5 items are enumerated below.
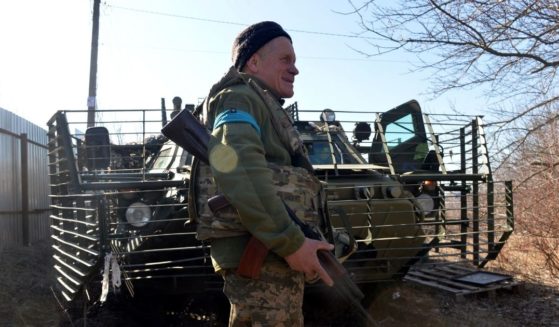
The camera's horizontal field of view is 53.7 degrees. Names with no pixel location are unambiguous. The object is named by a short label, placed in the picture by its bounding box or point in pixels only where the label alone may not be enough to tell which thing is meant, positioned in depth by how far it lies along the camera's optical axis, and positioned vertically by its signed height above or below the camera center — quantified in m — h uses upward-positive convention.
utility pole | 13.78 +2.68
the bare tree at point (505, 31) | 5.12 +1.18
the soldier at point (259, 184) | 1.77 -0.09
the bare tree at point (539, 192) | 6.40 -0.48
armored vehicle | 4.06 -0.41
